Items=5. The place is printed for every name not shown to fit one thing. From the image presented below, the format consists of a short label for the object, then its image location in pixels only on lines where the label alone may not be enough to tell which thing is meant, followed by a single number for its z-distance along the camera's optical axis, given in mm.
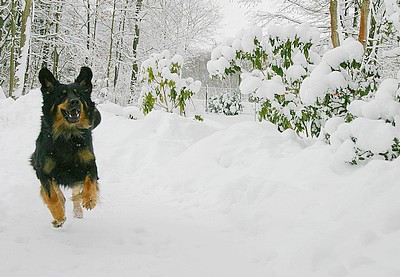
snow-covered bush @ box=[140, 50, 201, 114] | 8781
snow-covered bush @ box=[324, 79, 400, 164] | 3420
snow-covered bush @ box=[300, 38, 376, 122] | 4328
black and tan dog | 3602
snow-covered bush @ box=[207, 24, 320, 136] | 5336
